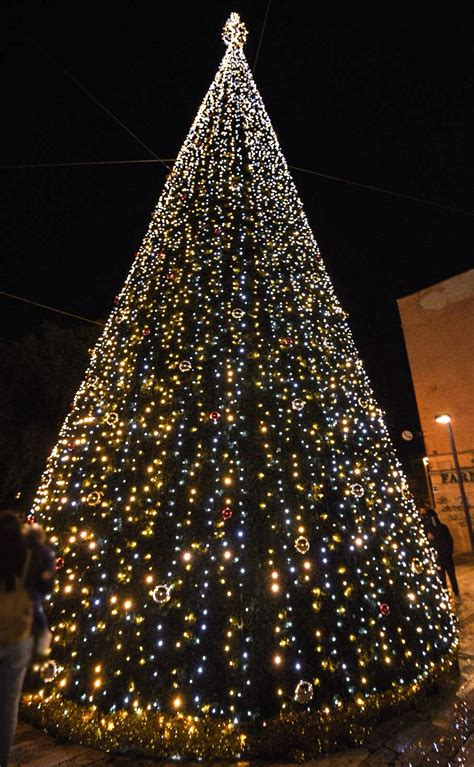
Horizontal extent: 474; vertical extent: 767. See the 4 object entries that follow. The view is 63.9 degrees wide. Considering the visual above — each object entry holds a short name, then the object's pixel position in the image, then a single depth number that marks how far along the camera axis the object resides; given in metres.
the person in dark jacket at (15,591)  1.77
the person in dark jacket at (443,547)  5.48
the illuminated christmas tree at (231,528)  2.50
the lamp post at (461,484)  10.29
